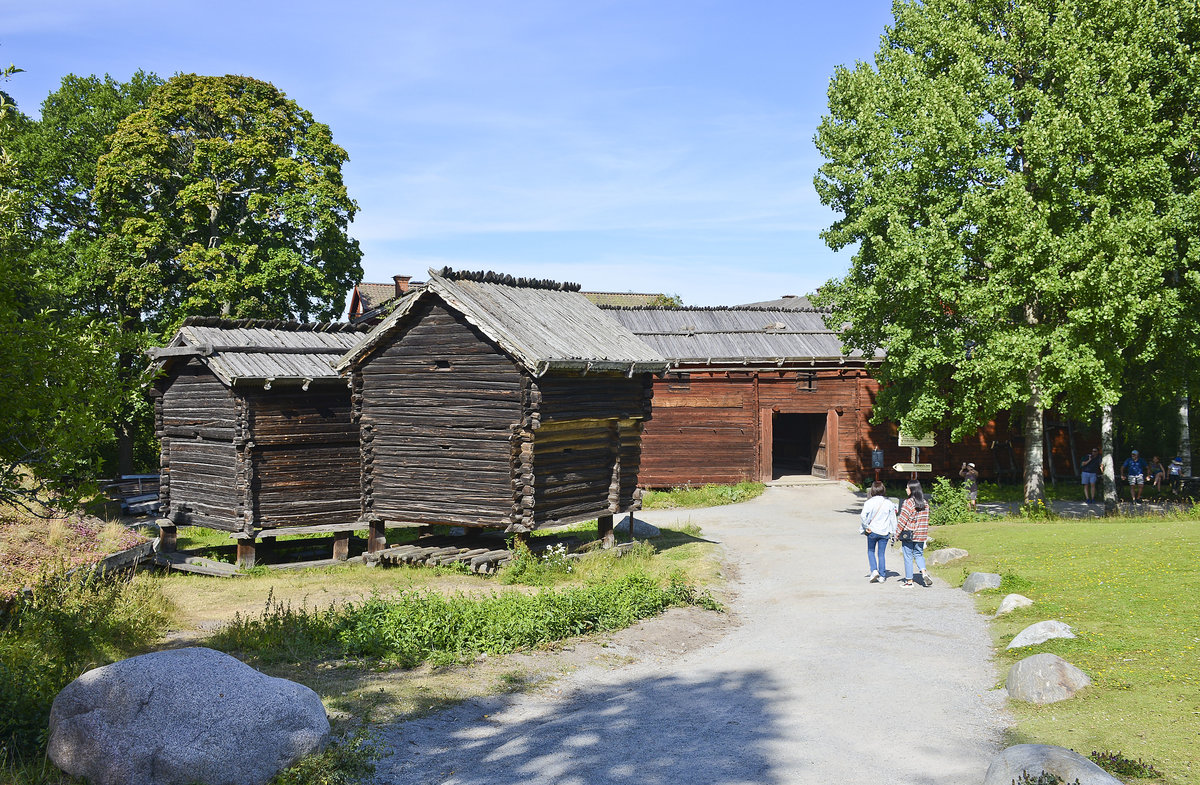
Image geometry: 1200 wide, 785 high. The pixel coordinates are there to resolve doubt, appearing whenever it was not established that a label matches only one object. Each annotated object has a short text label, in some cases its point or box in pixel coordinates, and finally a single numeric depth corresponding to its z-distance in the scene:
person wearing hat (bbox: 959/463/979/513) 24.92
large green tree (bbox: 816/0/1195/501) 21.31
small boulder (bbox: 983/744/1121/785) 6.35
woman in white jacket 16.53
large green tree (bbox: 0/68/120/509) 9.06
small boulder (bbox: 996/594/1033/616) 13.56
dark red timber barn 32.91
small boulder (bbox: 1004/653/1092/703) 9.30
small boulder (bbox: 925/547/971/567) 17.97
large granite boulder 7.15
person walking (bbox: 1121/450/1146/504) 26.77
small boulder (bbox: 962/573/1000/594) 15.35
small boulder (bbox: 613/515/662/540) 22.73
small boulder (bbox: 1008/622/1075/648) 11.41
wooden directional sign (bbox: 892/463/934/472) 25.62
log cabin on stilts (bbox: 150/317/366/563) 19.47
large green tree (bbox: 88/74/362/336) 30.16
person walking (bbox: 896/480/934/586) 15.91
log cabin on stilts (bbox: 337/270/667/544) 17.56
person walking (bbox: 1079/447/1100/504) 28.16
